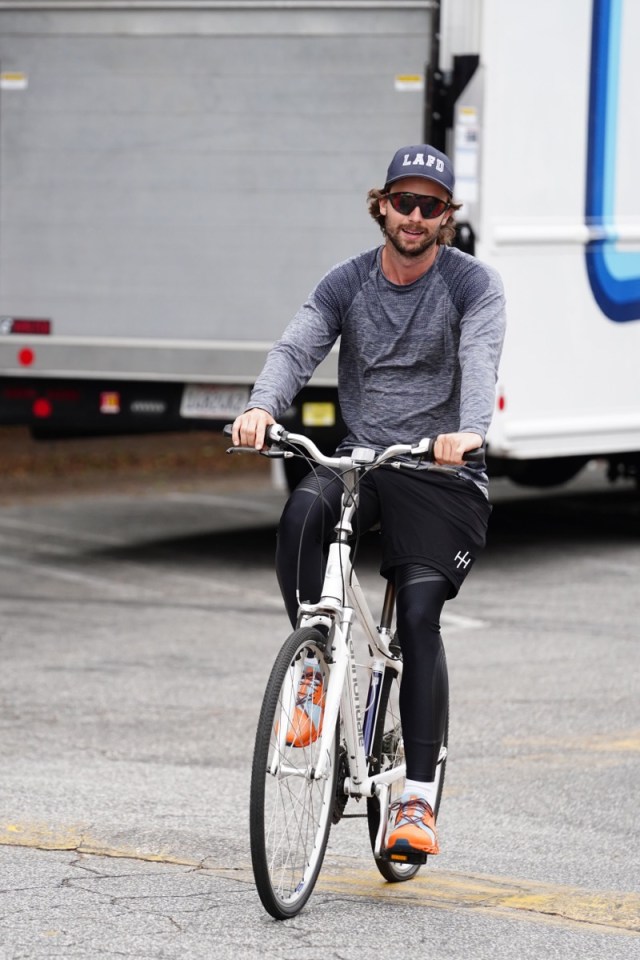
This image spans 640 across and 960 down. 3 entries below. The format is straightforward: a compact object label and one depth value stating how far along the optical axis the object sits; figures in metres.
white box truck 21.61
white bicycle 8.86
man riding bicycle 9.57
